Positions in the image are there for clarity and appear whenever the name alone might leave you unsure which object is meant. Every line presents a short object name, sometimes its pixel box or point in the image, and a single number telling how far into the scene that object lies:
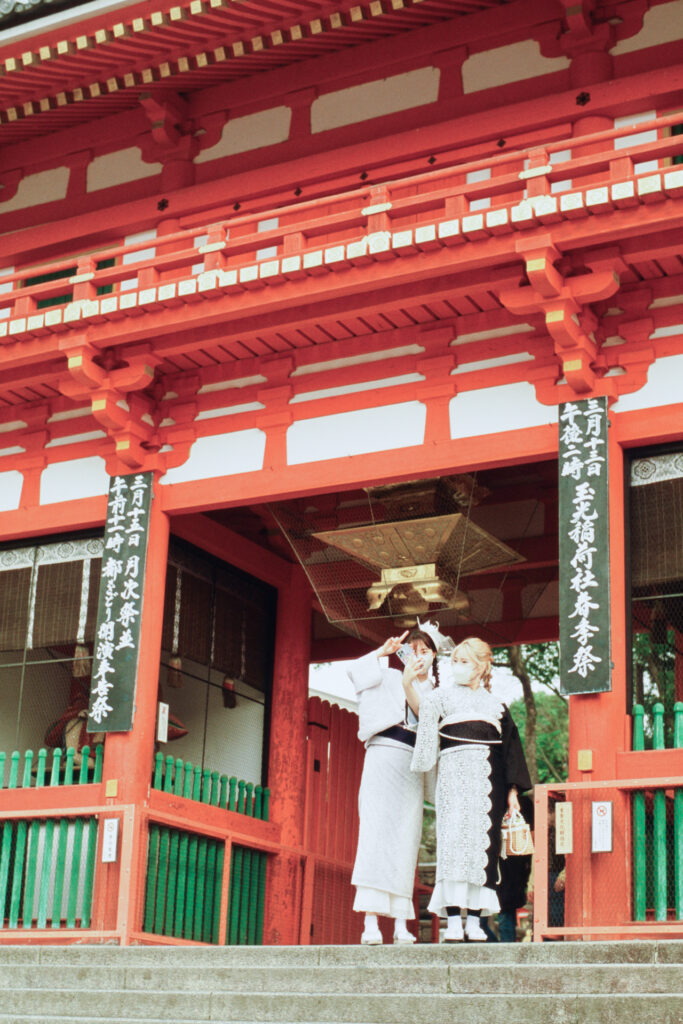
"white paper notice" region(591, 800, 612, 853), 7.14
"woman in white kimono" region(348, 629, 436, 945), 7.29
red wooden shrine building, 7.88
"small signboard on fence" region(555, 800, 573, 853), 7.21
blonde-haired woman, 7.02
